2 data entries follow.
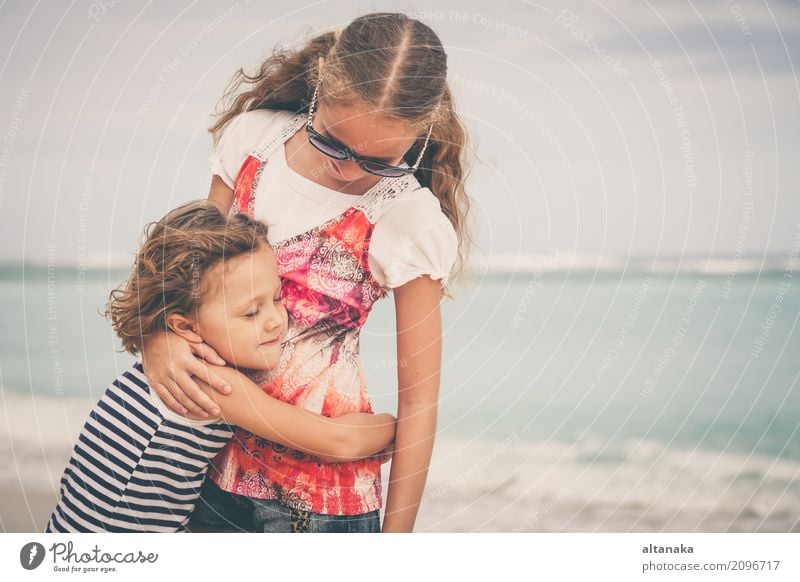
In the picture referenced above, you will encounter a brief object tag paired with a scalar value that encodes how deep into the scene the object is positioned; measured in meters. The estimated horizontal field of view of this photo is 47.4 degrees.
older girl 1.49
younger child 1.50
